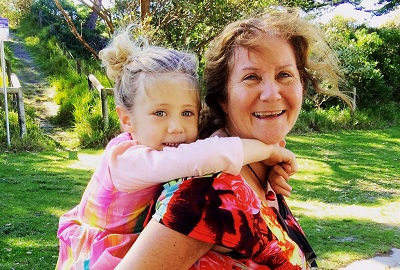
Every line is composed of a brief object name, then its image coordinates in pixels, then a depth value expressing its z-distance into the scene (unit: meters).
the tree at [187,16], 8.50
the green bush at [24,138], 8.55
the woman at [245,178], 1.16
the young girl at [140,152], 1.25
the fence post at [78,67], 13.10
